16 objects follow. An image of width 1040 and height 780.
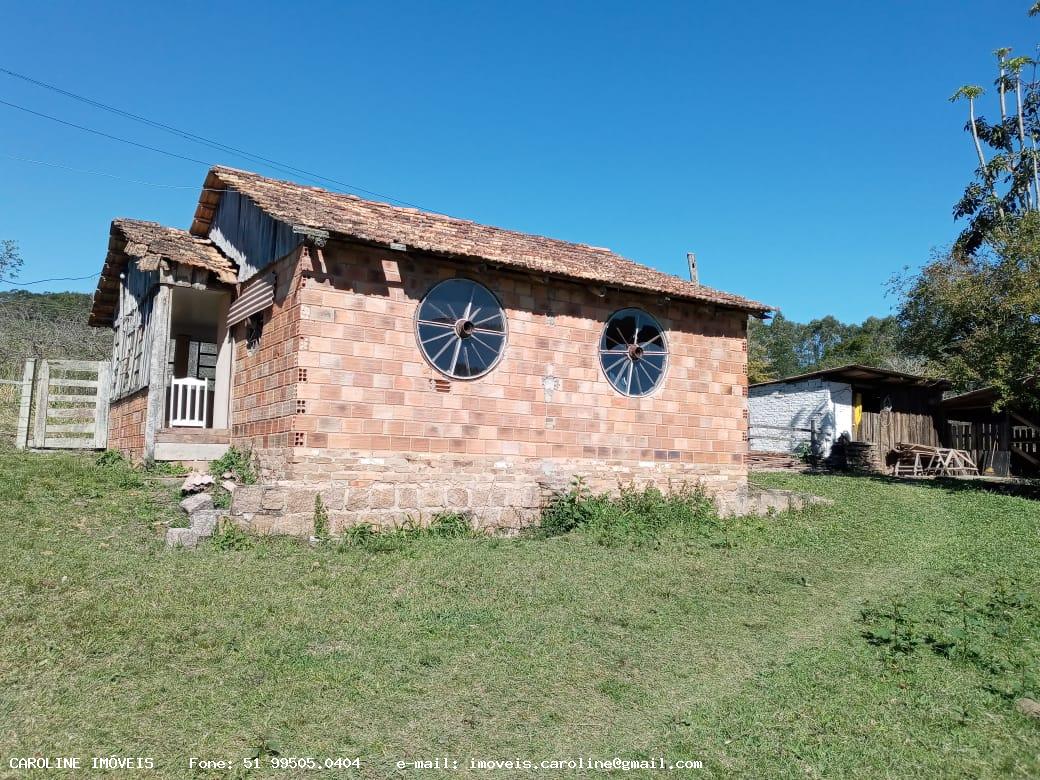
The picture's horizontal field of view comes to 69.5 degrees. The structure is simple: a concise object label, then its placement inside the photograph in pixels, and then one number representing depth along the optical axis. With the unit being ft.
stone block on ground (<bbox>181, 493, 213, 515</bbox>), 30.68
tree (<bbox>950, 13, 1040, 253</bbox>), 85.92
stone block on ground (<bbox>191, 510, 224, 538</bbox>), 28.55
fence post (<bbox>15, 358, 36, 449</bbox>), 45.91
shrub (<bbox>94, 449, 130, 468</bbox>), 39.19
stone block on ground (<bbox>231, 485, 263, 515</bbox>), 30.04
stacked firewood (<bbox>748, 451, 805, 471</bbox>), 72.59
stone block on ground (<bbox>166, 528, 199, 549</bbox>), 27.14
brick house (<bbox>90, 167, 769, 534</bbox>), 32.27
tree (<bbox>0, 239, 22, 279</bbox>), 76.23
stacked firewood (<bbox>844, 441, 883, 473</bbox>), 73.10
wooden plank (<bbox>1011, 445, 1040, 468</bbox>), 72.54
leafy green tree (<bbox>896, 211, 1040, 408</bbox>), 50.24
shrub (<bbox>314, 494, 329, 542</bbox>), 31.07
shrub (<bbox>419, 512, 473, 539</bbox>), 33.22
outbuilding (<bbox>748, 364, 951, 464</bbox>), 74.79
